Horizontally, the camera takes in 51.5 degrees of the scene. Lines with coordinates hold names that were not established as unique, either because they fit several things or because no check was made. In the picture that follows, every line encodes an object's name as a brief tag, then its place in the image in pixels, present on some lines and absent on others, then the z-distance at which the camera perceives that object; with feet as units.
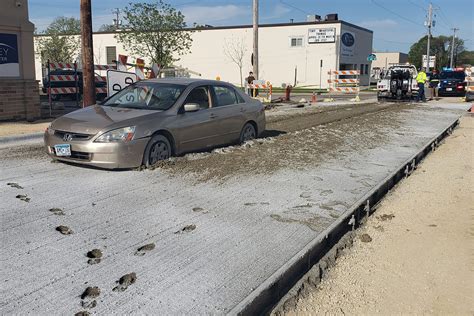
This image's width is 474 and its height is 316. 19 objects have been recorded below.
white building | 166.50
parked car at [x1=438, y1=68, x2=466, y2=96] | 110.33
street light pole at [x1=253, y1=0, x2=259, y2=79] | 84.89
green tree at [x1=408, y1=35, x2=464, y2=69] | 359.05
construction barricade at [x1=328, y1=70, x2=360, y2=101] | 92.73
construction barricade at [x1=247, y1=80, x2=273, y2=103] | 80.51
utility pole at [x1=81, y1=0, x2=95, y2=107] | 45.68
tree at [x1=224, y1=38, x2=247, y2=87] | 179.71
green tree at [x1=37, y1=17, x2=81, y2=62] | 168.77
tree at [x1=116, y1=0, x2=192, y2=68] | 132.16
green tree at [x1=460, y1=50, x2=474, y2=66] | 426.51
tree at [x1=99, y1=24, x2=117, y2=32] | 232.53
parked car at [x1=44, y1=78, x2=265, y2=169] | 24.14
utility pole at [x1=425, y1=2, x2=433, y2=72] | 216.95
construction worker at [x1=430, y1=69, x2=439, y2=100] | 106.32
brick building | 46.73
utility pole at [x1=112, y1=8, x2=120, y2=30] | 269.81
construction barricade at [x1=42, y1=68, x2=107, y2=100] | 72.69
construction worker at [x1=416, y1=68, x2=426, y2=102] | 87.81
